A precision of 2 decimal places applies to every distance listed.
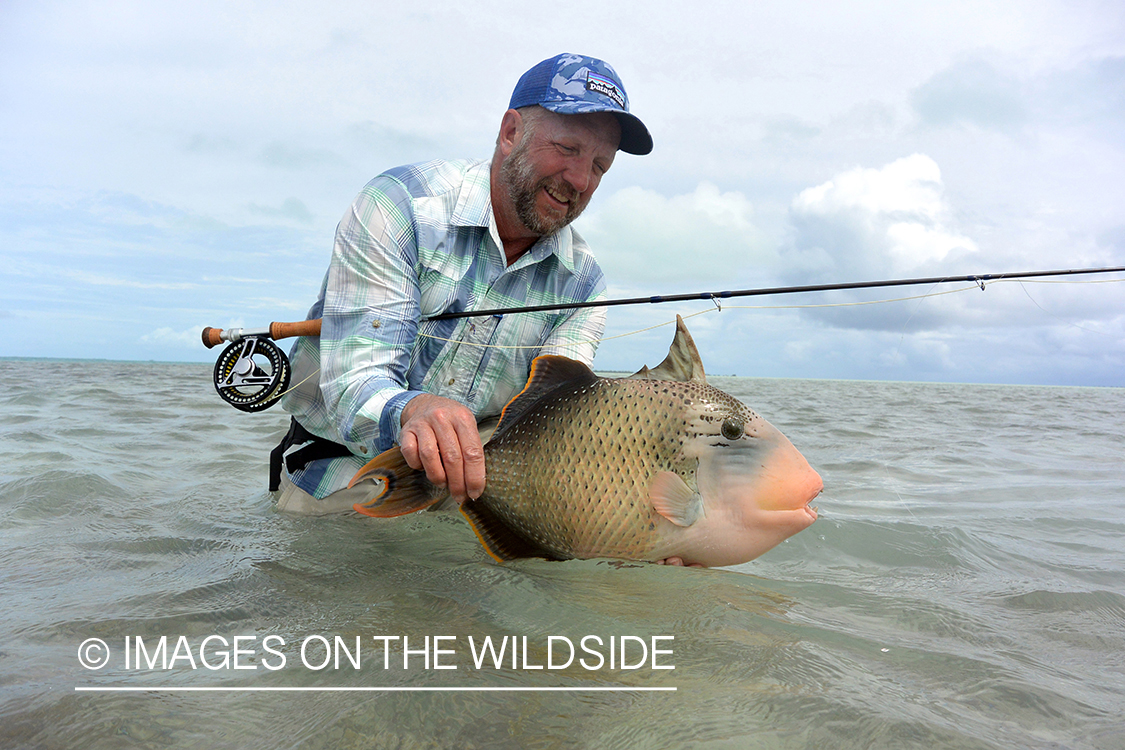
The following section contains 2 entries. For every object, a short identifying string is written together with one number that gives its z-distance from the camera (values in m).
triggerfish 2.07
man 2.61
